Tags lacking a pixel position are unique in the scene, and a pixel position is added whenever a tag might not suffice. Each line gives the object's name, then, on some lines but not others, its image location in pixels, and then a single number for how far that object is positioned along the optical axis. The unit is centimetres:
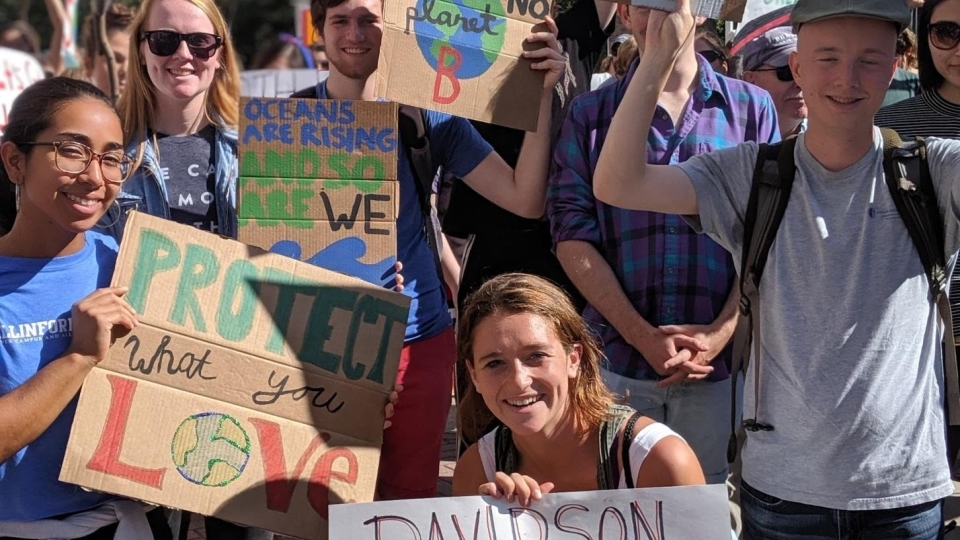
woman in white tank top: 259
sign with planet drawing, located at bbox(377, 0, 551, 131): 303
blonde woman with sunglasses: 318
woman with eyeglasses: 248
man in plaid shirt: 315
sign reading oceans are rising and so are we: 298
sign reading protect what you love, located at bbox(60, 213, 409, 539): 265
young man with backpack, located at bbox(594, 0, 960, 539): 245
